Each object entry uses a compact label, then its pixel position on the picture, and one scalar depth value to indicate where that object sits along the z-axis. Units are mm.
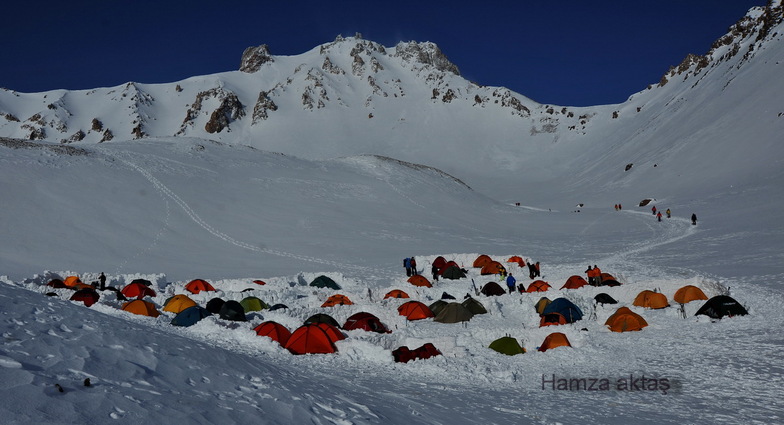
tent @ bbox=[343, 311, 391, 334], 18625
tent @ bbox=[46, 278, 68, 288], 23291
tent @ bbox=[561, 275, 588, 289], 25250
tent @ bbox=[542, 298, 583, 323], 19562
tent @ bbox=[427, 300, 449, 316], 21423
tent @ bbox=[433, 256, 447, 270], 32188
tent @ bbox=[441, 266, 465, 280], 30297
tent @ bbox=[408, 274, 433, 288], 27438
